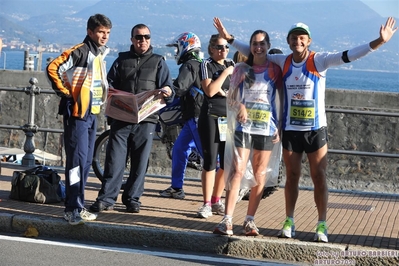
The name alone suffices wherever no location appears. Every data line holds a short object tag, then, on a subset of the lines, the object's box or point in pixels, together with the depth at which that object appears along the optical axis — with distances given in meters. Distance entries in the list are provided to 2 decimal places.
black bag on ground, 9.73
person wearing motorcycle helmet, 9.78
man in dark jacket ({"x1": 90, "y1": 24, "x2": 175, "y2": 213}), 9.42
